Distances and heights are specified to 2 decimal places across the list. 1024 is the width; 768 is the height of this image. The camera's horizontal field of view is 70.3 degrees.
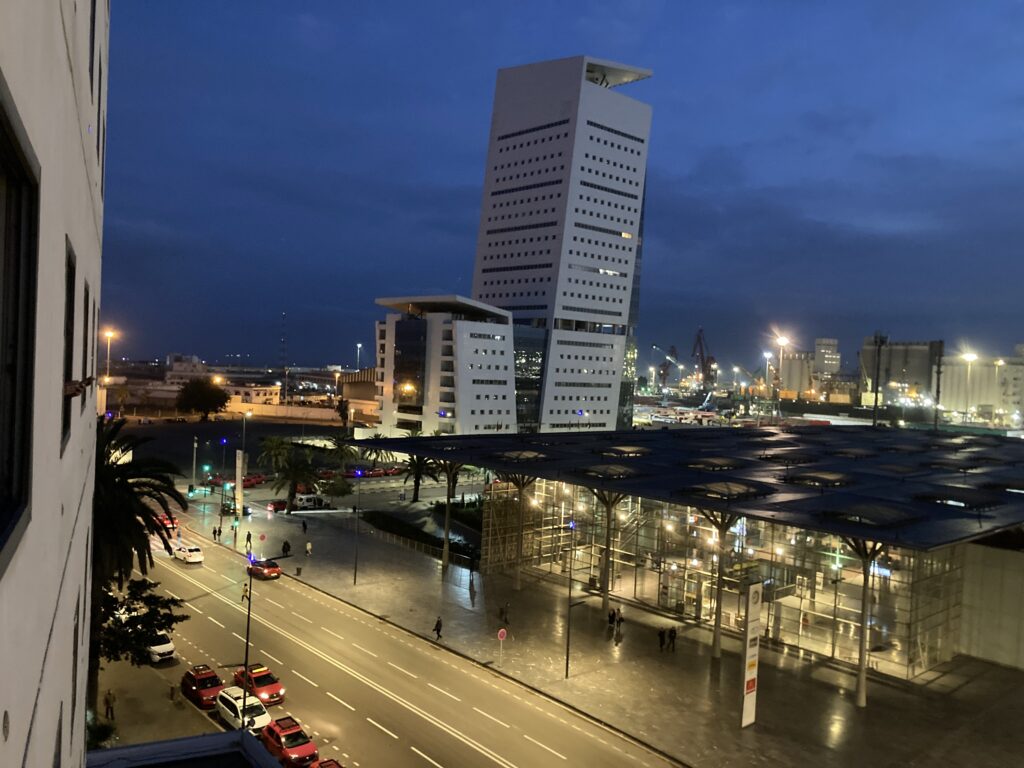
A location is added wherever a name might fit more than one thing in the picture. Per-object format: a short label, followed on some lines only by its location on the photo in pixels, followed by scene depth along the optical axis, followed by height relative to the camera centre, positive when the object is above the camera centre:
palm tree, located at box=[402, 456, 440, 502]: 60.90 -9.61
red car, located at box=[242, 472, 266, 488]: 71.44 -13.20
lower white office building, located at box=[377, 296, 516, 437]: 89.69 -1.44
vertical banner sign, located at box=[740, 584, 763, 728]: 23.94 -9.07
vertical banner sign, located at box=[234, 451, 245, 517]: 52.31 -9.71
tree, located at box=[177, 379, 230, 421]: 125.19 -9.32
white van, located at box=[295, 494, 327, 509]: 62.90 -13.15
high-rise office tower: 104.69 +19.97
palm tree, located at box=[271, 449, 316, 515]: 57.09 -9.75
